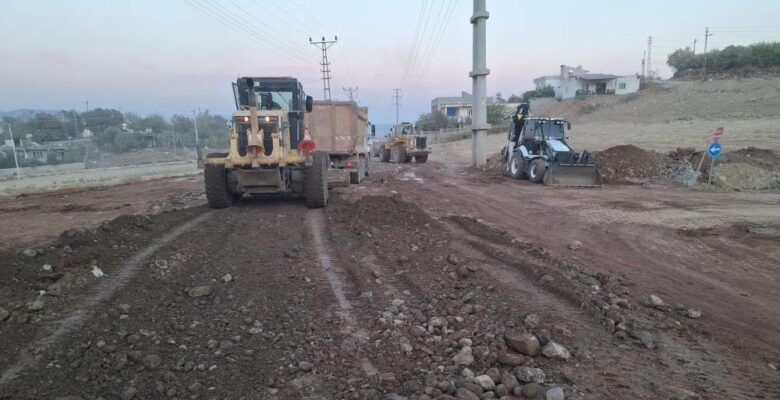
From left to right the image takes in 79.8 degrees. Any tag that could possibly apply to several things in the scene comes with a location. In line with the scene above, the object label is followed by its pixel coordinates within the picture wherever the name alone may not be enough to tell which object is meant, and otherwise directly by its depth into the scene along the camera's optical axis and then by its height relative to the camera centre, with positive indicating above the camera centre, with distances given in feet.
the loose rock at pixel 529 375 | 10.93 -5.91
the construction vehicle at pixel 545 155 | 53.21 -4.09
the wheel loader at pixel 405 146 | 100.48 -4.21
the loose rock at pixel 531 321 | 13.48 -5.76
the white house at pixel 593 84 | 232.94 +17.77
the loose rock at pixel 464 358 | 11.84 -5.90
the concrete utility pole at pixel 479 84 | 80.69 +6.88
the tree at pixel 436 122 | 298.56 +1.98
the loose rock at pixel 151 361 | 11.76 -5.67
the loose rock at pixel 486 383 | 10.68 -5.91
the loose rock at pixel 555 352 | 11.97 -5.89
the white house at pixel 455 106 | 346.13 +15.29
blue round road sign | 45.85 -3.33
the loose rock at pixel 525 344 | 12.10 -5.75
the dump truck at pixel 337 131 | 52.70 -0.18
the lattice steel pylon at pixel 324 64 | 158.38 +22.63
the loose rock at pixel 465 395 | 10.12 -5.83
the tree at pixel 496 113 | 237.66 +5.22
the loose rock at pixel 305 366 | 11.68 -5.87
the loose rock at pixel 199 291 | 16.69 -5.59
